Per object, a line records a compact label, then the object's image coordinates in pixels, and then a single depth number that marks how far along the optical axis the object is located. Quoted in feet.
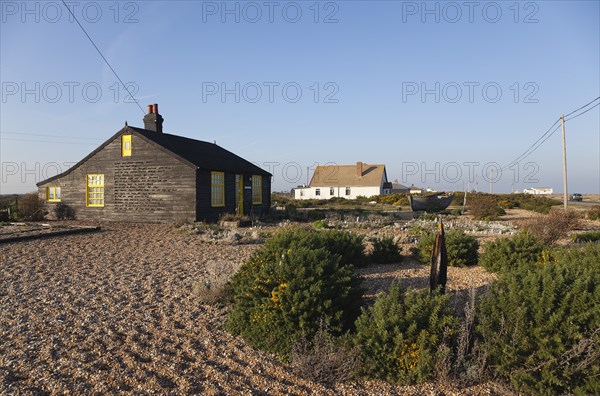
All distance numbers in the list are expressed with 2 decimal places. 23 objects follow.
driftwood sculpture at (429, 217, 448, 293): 18.33
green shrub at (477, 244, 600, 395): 12.75
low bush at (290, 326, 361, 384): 14.11
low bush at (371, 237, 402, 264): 32.71
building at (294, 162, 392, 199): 188.85
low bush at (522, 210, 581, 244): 37.01
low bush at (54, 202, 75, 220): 71.82
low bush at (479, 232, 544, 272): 27.71
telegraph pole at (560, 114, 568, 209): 82.84
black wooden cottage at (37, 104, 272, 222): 64.23
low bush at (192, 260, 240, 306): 22.34
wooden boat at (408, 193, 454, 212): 101.08
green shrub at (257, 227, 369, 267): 23.68
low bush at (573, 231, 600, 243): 42.15
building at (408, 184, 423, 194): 247.62
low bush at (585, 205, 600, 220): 76.79
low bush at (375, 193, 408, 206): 144.36
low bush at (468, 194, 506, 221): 80.06
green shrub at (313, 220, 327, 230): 56.46
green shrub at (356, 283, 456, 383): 13.92
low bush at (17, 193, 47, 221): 72.51
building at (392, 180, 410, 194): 225.56
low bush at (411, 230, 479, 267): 30.89
